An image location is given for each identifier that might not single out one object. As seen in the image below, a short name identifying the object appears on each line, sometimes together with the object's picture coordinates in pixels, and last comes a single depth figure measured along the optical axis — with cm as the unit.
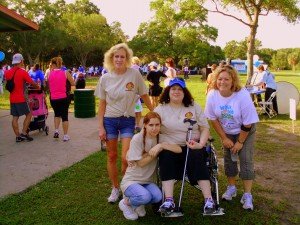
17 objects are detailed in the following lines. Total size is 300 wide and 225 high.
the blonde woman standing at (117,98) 462
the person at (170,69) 1141
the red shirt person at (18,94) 808
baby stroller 892
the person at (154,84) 1179
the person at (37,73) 1442
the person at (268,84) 1220
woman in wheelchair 405
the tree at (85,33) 5378
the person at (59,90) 807
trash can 1130
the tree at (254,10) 1895
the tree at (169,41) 6094
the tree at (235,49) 9150
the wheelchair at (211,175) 406
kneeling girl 412
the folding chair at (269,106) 1194
